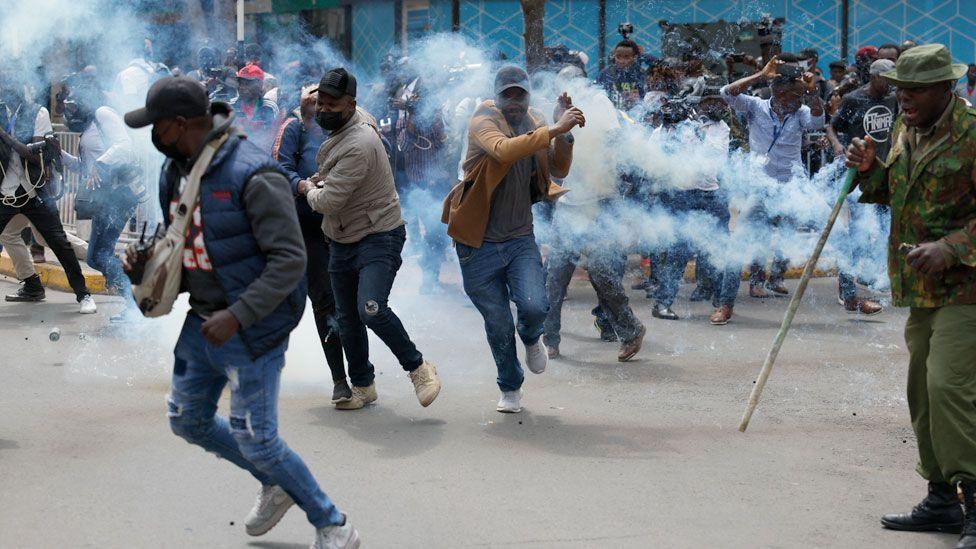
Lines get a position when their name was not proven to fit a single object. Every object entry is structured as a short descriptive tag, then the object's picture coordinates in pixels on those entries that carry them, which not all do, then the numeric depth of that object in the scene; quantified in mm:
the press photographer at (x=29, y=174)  9438
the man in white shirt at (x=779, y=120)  9727
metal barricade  12359
